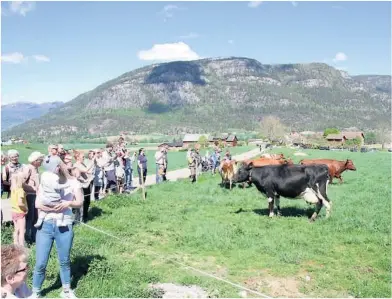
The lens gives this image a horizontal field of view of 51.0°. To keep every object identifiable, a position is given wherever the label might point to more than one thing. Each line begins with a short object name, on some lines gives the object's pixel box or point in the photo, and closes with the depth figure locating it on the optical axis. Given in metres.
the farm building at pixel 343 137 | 163.18
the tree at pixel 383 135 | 163.25
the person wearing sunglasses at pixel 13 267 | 4.30
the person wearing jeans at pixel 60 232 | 6.95
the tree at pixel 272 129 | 175.75
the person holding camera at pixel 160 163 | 23.14
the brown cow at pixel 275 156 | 25.95
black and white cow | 13.88
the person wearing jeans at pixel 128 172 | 21.52
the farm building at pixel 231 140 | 153.73
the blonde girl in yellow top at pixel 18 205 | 8.97
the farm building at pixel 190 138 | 171.81
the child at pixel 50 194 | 6.94
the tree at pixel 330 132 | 177.12
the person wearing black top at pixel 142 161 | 21.05
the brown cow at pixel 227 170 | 20.92
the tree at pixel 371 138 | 178.56
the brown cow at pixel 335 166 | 23.68
